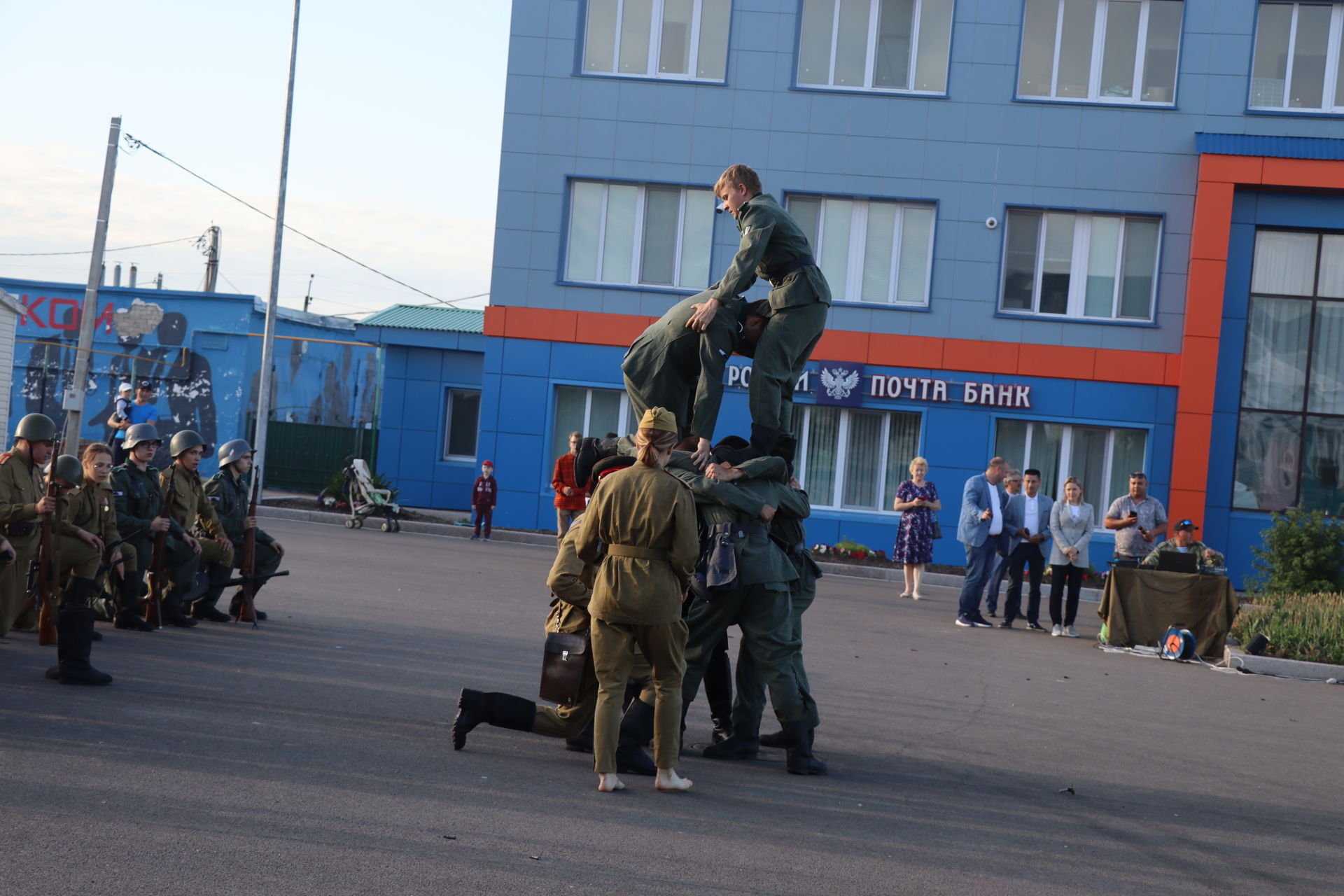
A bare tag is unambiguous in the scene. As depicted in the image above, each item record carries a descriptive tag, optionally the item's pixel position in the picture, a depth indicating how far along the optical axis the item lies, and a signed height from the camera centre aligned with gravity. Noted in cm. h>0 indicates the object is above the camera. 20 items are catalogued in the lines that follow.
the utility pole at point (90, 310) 2555 +196
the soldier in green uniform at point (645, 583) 643 -63
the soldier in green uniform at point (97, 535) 930 -96
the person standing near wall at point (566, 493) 1808 -64
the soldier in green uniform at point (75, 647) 802 -150
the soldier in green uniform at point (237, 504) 1188 -79
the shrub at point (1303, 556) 1883 -58
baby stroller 2444 -132
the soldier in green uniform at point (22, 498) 926 -72
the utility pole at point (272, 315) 2652 +224
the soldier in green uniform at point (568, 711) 693 -141
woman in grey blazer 1545 -58
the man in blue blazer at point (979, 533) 1584 -57
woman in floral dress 1764 -48
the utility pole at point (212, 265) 5534 +643
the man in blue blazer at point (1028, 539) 1614 -59
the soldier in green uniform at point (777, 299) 754 +100
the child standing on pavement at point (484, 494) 2361 -95
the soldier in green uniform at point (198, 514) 1127 -86
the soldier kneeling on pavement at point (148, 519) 1056 -88
